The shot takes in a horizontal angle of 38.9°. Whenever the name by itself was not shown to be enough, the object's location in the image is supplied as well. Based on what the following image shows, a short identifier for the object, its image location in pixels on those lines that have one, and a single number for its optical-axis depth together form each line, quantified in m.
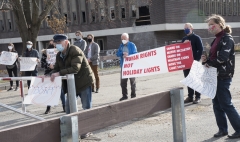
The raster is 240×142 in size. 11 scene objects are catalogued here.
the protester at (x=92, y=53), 11.59
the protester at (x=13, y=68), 13.80
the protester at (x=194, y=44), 8.38
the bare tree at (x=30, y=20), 18.20
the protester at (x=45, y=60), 9.70
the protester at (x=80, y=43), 10.59
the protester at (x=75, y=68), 5.80
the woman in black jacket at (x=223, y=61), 5.33
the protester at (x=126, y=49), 9.31
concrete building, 37.12
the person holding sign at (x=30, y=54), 11.42
